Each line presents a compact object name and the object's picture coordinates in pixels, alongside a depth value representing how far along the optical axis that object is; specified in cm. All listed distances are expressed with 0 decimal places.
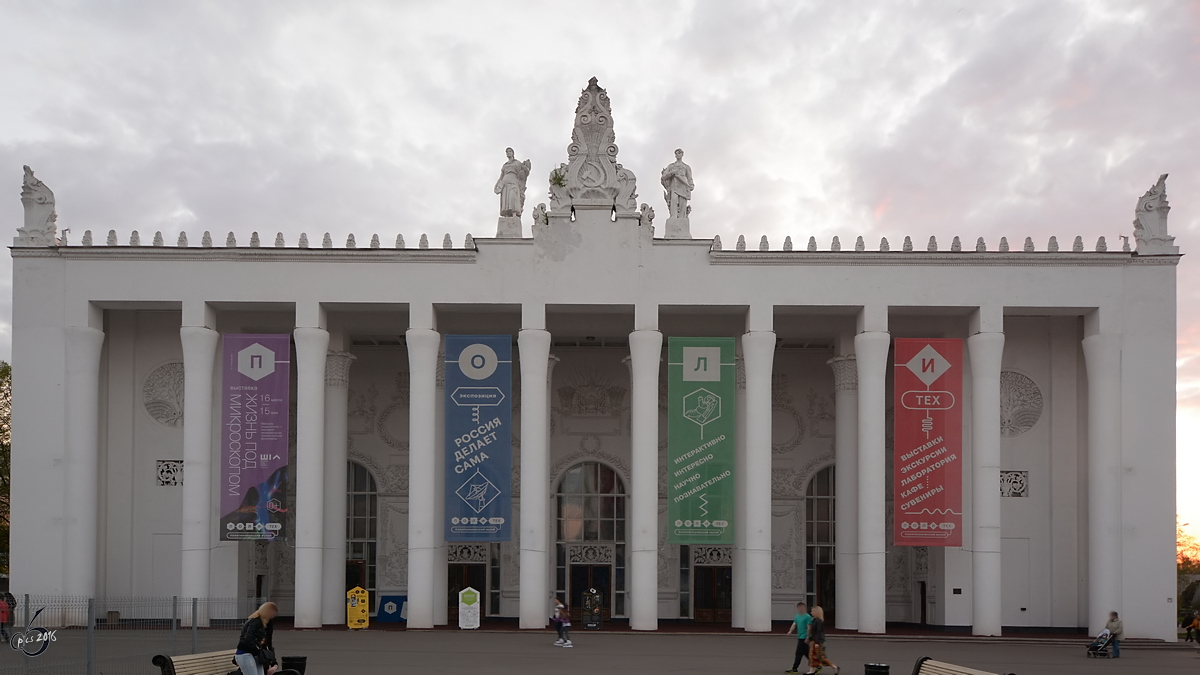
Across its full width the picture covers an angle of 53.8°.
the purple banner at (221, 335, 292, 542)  3070
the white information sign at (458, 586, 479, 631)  3045
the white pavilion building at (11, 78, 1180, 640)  3056
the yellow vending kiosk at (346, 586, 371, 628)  3108
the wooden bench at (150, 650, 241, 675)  1623
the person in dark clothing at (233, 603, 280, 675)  1527
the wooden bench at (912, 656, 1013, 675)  1689
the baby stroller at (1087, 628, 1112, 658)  2720
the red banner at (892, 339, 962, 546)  3094
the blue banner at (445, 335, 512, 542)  3112
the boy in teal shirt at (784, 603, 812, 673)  2183
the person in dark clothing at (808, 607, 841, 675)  2156
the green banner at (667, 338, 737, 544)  3108
